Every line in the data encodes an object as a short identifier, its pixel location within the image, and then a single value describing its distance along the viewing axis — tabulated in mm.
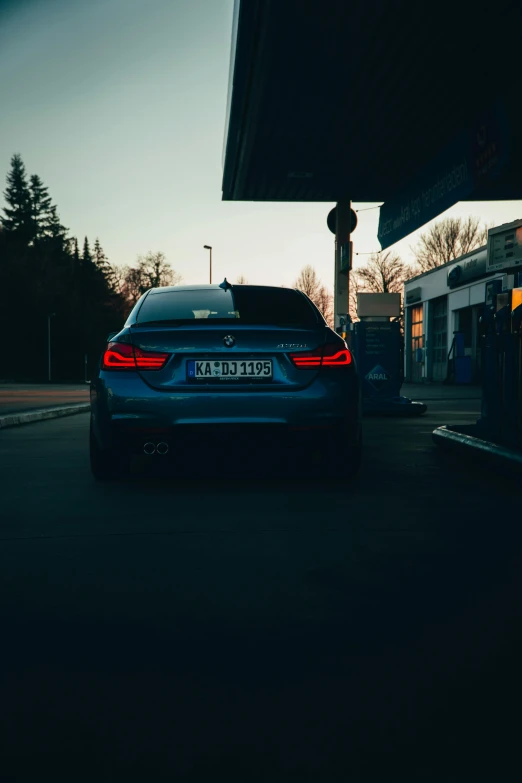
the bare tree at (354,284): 71500
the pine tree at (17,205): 100625
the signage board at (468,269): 40062
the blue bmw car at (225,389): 6113
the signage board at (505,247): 9617
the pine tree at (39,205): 102625
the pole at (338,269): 19547
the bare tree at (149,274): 92750
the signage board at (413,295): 51000
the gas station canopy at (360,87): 10312
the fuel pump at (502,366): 8188
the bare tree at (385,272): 70688
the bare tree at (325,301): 78000
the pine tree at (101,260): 123125
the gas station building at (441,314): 41438
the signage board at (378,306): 16641
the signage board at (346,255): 18812
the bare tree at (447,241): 63938
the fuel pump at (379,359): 16406
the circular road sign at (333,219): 19672
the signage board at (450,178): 11922
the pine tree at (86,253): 115988
